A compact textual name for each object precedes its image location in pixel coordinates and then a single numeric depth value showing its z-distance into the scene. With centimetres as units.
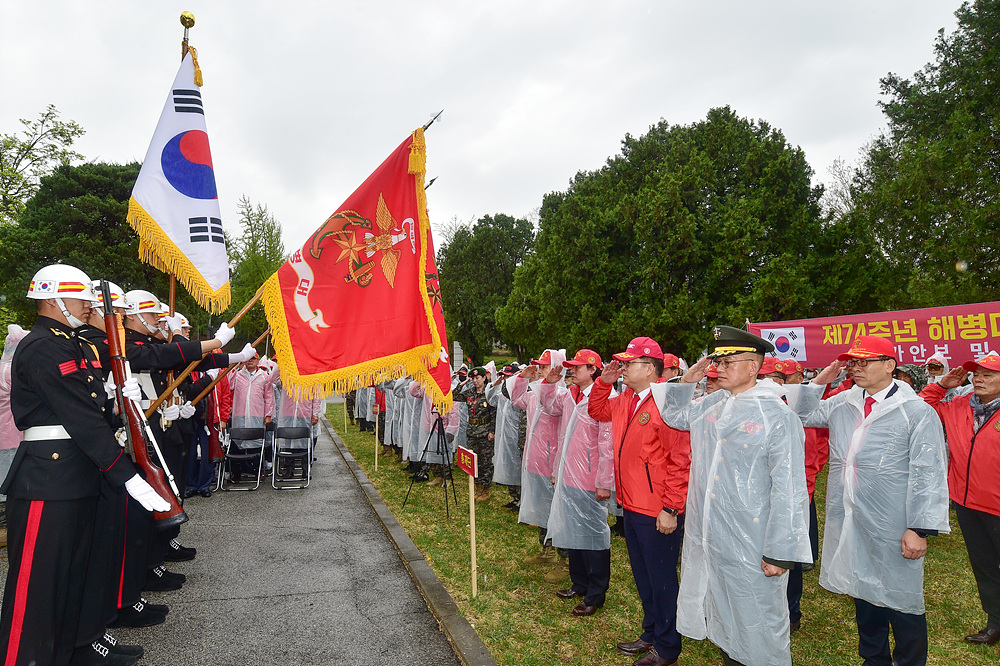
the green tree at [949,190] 1191
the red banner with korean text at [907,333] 720
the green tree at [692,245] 1703
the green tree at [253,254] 3641
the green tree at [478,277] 3628
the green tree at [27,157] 1623
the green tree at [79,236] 2406
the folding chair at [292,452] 931
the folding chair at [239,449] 908
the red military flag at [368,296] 433
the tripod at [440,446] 819
